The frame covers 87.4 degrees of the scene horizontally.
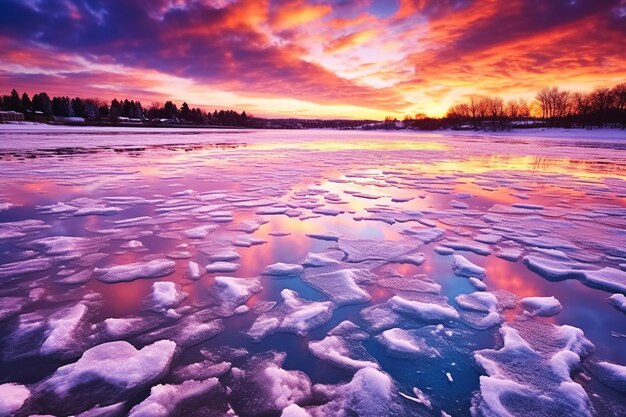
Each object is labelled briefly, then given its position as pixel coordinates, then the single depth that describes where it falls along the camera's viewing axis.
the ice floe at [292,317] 2.19
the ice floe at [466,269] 3.04
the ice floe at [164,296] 2.44
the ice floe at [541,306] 2.41
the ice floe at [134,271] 2.87
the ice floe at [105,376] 1.60
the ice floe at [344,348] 1.89
